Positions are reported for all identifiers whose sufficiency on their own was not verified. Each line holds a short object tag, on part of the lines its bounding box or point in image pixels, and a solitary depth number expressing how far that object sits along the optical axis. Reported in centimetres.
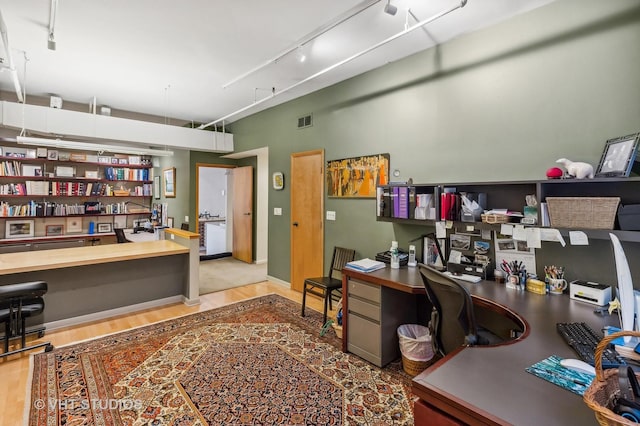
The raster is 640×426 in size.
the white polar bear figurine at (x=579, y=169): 197
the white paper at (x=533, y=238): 217
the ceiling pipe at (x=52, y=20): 238
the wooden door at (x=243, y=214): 656
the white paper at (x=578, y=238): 195
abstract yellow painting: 347
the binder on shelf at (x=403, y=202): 293
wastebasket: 242
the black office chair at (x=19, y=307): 258
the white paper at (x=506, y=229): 231
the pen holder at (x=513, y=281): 231
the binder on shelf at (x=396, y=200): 299
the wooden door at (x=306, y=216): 427
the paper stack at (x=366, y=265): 273
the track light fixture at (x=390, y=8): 227
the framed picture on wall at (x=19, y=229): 530
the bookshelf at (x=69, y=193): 532
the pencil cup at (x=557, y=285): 218
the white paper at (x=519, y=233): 224
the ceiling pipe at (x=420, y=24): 199
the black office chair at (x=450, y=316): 170
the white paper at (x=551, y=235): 206
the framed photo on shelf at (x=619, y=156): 184
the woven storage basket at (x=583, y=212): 187
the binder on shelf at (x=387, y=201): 306
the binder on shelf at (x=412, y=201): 288
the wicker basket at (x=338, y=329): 309
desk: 95
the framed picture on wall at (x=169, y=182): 659
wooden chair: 344
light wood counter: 315
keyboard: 120
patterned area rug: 202
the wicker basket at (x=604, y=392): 72
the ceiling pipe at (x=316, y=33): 243
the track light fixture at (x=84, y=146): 382
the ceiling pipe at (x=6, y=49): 240
